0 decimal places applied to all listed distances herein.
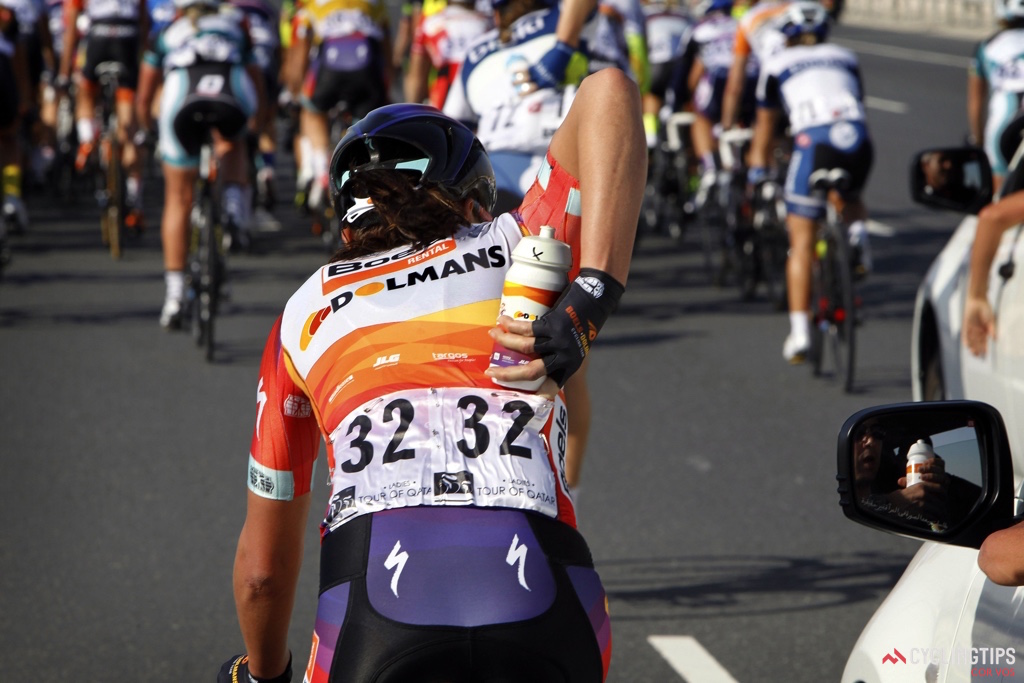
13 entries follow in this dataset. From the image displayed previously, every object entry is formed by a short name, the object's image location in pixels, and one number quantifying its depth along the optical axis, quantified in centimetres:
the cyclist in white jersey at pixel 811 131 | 1898
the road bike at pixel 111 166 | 2481
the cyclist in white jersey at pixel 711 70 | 2670
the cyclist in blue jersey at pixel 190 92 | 1998
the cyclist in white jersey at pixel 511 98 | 1211
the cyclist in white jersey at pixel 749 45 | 2044
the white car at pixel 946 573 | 502
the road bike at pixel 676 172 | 2791
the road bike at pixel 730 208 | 2347
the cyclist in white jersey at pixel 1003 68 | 2059
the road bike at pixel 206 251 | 1931
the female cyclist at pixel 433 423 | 464
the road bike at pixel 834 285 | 1811
